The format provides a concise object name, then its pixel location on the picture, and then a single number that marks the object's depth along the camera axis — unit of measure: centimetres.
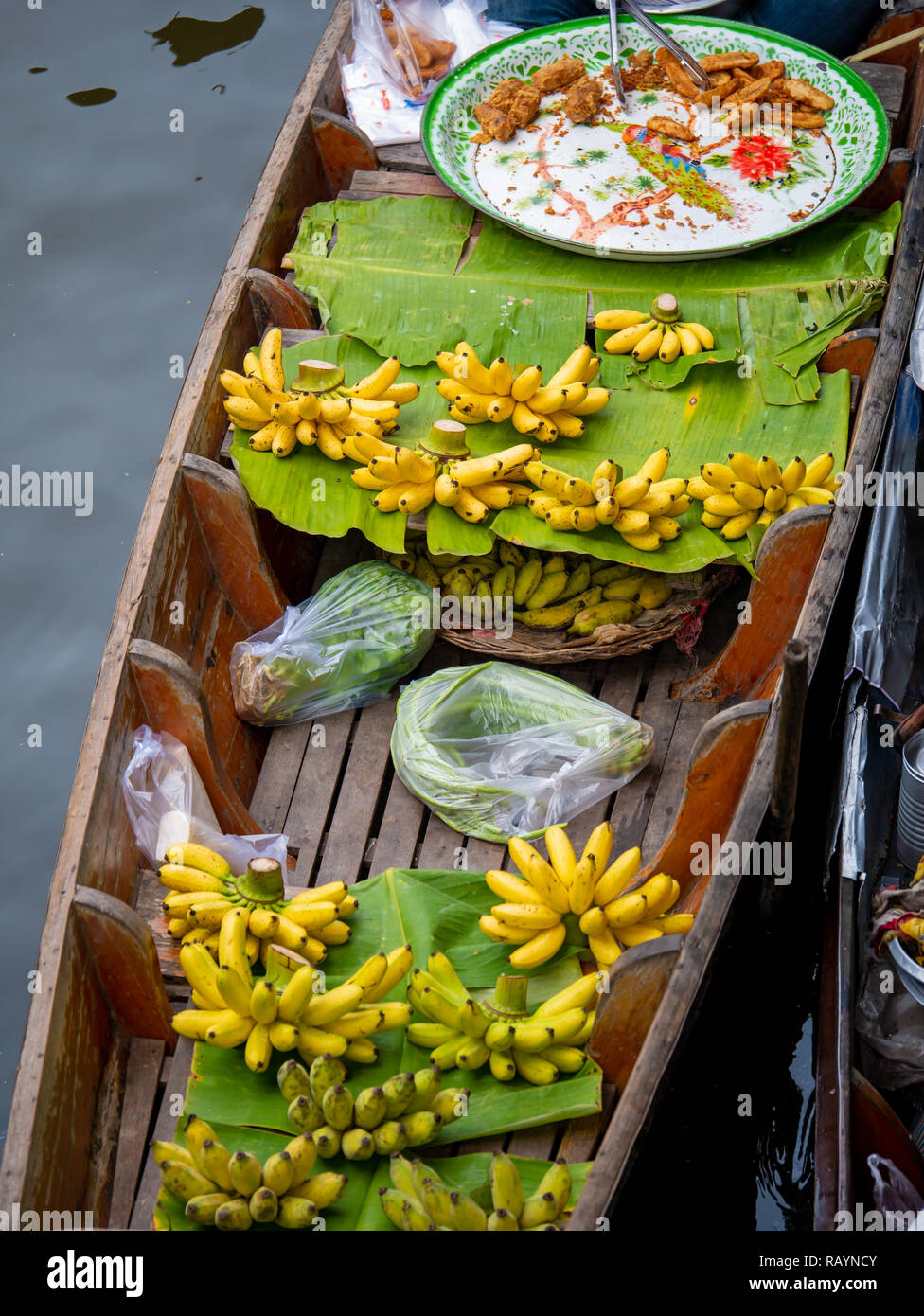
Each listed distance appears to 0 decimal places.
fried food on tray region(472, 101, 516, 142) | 500
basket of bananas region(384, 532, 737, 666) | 408
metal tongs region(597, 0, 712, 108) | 505
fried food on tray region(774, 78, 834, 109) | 496
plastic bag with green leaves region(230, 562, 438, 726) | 408
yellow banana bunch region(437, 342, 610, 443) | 405
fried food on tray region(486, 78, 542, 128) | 504
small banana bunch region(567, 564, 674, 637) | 408
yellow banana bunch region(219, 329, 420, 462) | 407
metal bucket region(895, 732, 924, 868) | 345
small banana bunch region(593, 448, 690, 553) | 385
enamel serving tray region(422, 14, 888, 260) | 457
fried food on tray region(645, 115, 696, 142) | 495
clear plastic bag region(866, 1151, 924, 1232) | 290
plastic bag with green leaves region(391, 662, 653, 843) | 385
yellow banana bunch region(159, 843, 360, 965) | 330
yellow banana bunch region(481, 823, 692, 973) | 334
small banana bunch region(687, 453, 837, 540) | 385
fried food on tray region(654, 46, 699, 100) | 510
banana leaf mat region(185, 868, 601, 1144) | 302
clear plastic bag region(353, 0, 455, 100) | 543
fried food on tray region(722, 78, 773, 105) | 498
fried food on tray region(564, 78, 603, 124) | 502
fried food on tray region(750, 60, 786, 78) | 507
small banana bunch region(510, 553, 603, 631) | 411
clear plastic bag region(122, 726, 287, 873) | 356
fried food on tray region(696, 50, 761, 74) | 510
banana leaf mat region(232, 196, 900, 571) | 405
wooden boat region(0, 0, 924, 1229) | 298
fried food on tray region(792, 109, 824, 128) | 493
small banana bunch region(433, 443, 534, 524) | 393
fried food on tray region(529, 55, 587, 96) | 515
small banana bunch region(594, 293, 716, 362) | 422
